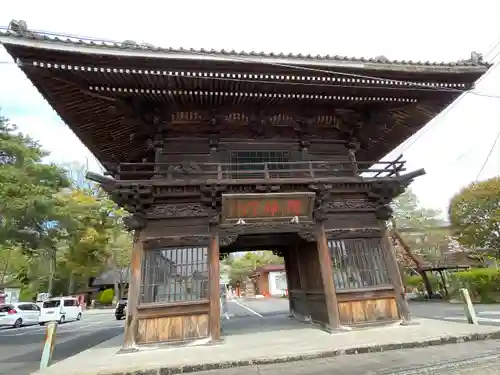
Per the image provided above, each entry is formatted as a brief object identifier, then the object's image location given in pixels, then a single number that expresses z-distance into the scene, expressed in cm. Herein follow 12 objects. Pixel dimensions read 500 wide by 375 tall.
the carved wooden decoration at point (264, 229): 862
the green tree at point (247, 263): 5725
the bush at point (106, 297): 4234
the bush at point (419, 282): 2440
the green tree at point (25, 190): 1606
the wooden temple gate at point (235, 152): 750
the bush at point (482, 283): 1908
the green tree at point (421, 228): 3416
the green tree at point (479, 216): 2536
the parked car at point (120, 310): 2327
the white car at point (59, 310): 2425
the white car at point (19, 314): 2217
